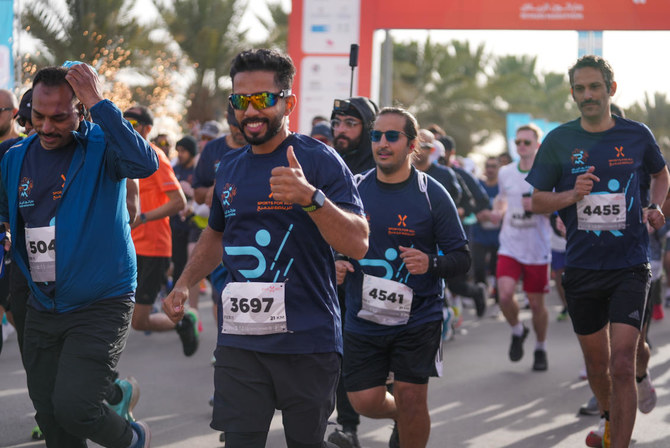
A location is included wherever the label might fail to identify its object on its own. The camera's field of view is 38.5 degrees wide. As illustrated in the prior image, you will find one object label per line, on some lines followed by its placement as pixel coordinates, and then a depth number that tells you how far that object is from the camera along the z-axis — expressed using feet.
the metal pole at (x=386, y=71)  48.16
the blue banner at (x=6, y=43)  35.76
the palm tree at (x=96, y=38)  71.05
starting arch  44.78
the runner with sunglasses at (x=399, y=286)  16.37
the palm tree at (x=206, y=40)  81.51
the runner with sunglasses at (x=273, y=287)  12.09
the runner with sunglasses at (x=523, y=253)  28.89
